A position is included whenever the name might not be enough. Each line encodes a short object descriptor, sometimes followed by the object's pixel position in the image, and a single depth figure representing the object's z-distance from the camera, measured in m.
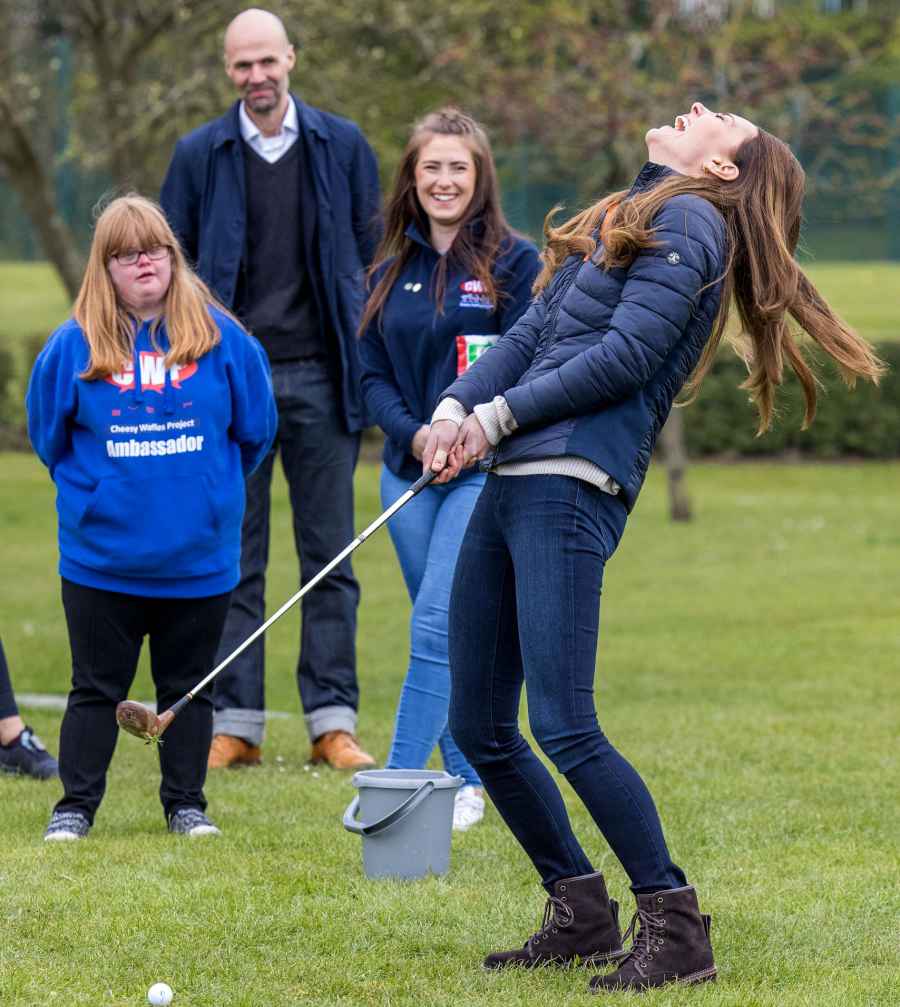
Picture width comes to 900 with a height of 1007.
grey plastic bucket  9.16
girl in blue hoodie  9.83
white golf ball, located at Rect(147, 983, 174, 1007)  7.15
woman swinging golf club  7.24
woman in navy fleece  10.62
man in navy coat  12.40
